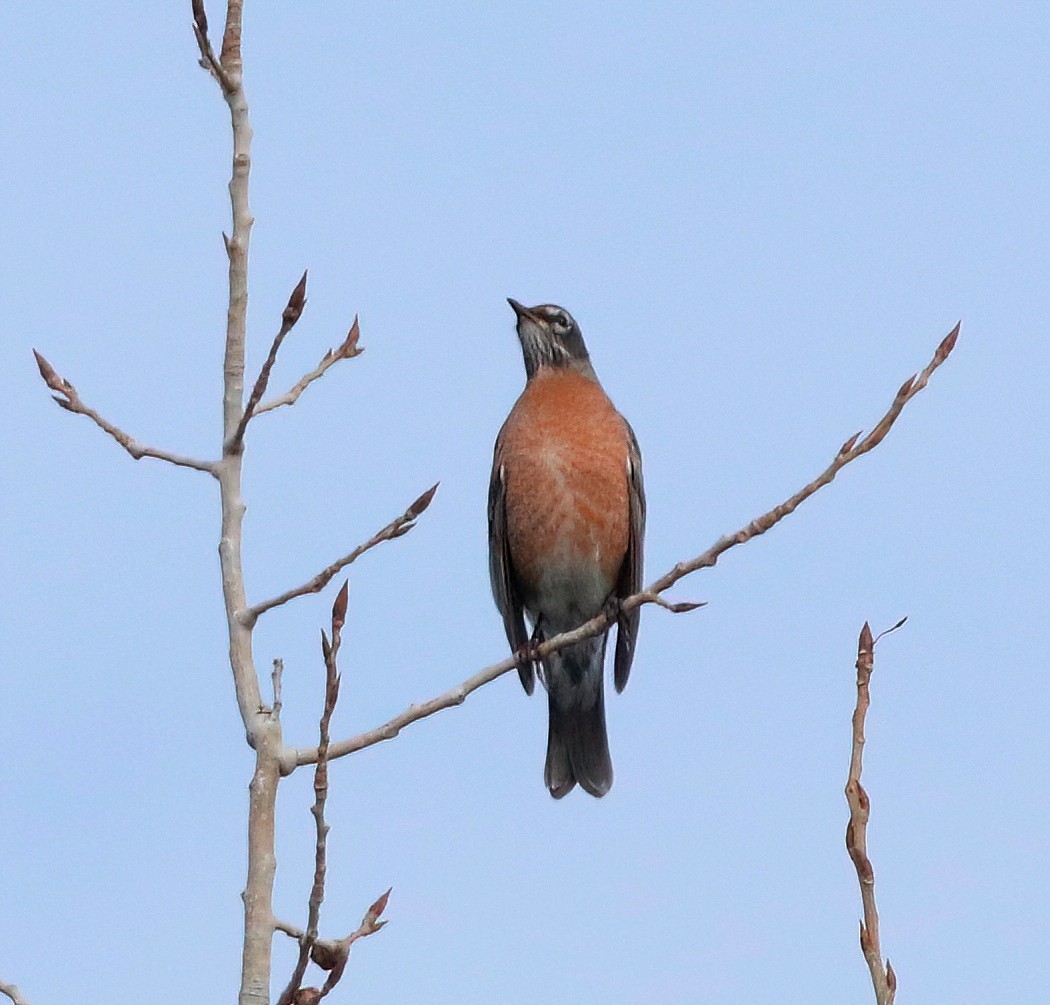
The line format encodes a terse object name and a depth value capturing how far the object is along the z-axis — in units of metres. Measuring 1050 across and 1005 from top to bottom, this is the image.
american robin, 16.59
